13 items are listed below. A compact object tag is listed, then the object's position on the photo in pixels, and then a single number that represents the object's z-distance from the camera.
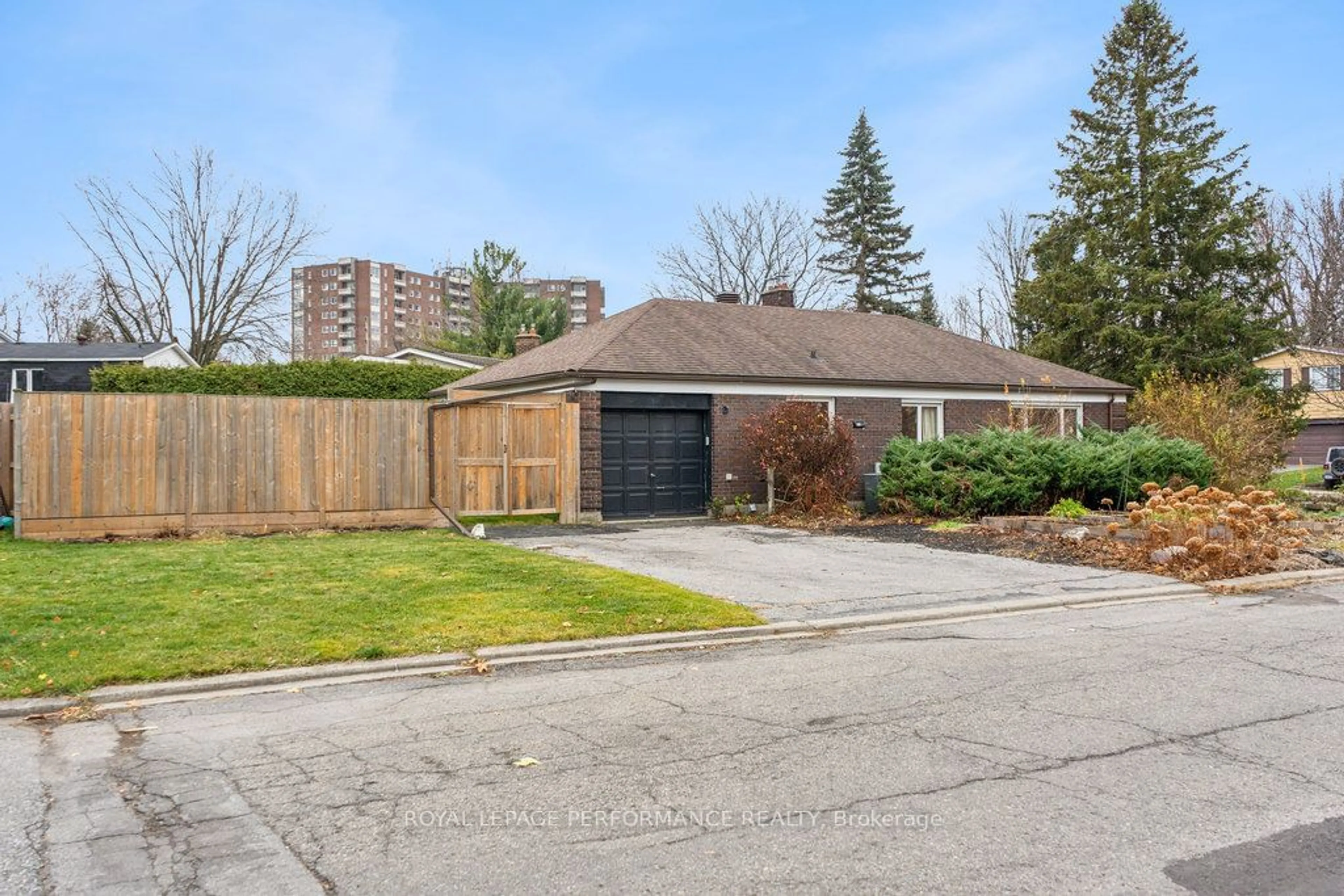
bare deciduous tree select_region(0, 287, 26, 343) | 50.06
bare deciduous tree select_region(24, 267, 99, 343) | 50.69
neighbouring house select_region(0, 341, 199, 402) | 38.53
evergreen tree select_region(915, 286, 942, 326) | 48.72
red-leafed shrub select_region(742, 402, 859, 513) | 18.14
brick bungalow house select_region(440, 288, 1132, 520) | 18.22
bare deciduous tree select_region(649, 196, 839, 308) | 48.31
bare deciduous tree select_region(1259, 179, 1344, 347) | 39.97
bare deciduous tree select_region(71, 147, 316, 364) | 41.16
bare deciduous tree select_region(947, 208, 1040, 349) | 50.12
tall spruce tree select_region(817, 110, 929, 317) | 47.66
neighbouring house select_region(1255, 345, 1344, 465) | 39.66
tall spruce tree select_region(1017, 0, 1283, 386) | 30.62
